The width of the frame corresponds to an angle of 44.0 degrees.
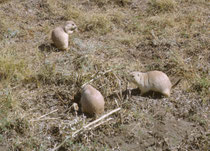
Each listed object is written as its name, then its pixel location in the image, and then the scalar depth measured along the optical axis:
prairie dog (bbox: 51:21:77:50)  4.50
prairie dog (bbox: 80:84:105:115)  3.20
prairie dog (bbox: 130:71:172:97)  3.44
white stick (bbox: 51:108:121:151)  2.95
